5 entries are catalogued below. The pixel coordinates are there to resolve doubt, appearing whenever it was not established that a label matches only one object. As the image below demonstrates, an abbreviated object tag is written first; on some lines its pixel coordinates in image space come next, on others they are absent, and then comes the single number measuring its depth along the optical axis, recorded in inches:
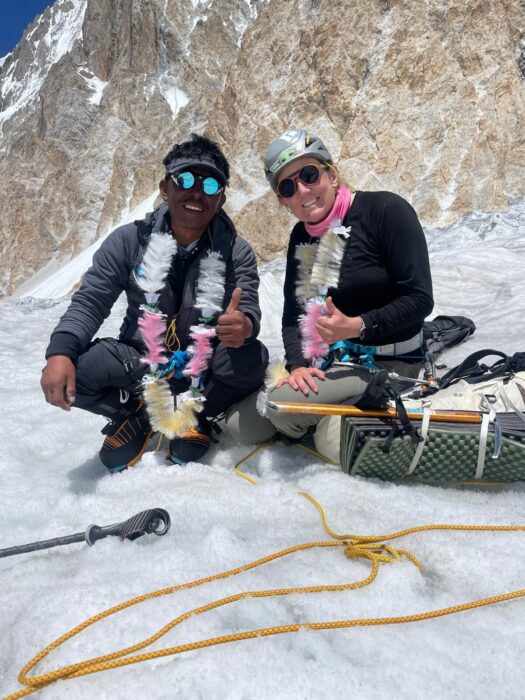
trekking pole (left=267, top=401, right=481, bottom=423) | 82.3
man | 98.6
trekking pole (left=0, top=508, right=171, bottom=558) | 71.6
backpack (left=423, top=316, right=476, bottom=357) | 161.5
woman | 90.7
